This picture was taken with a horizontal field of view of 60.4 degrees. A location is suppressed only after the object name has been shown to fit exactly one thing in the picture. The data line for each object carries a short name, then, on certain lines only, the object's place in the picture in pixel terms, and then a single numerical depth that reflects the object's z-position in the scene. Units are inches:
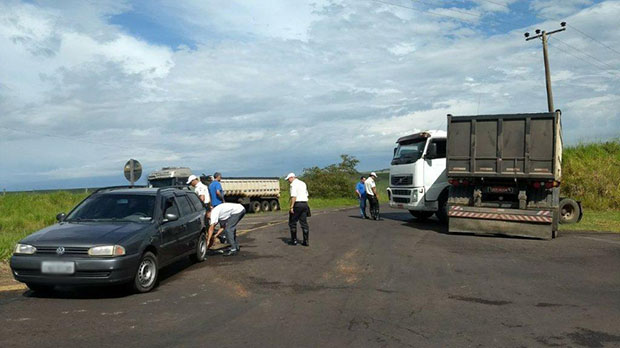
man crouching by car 448.8
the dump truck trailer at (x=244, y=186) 1076.5
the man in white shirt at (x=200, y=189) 566.9
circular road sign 681.6
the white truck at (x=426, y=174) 687.7
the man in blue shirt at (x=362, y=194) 847.7
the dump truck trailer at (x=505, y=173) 556.7
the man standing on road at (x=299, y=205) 500.4
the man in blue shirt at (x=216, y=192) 545.0
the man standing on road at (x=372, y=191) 790.5
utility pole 1149.1
